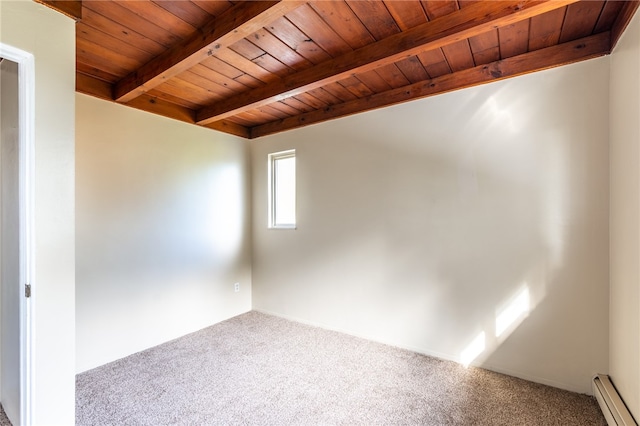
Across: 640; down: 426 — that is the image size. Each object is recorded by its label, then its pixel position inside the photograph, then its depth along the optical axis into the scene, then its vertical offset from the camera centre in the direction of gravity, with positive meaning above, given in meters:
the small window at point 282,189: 3.67 +0.27
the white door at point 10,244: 1.62 -0.19
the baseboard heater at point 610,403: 1.55 -1.11
